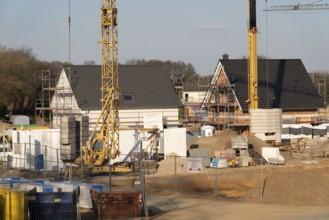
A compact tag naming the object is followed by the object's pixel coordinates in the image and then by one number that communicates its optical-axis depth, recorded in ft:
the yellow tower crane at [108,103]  137.80
